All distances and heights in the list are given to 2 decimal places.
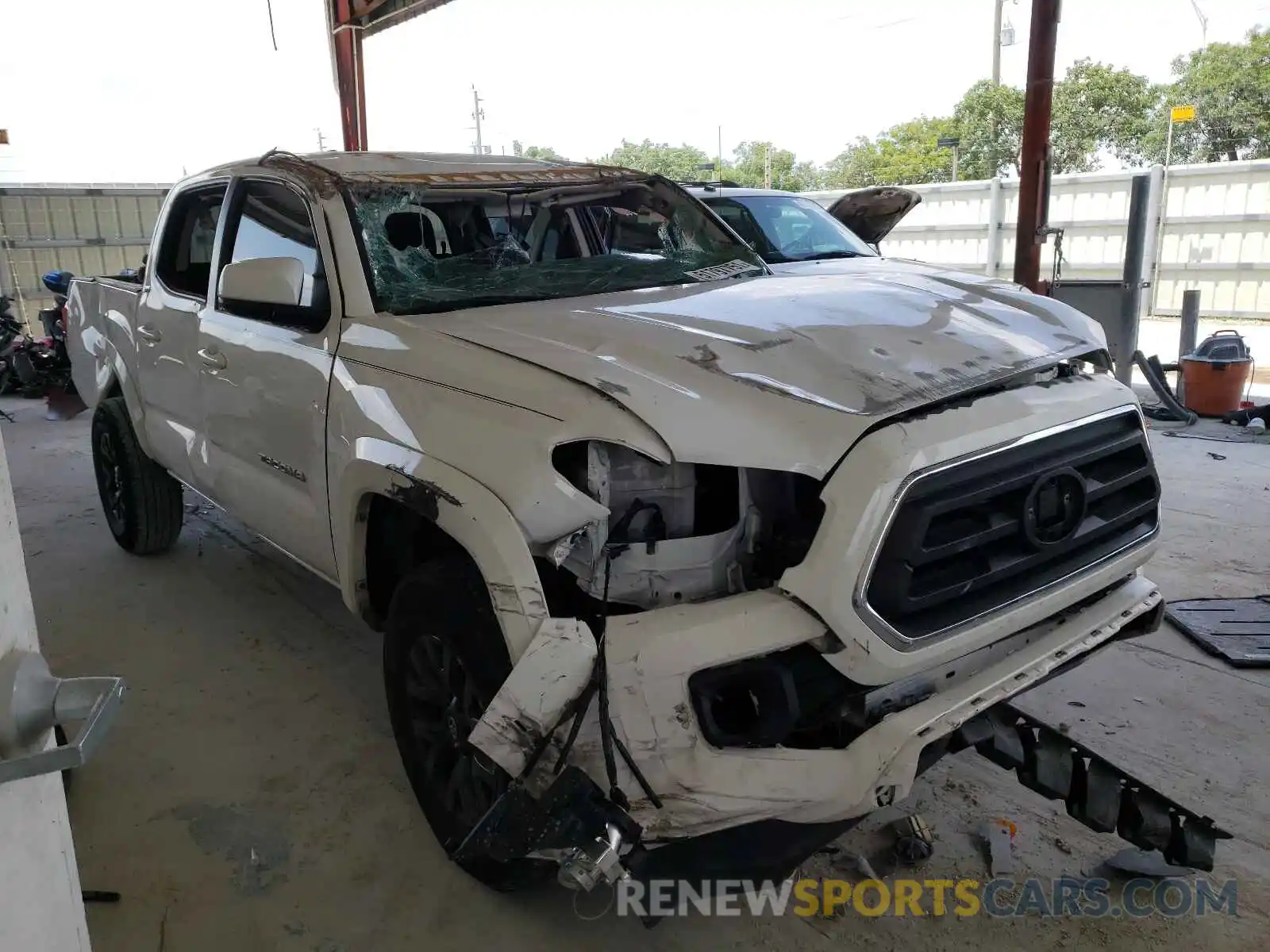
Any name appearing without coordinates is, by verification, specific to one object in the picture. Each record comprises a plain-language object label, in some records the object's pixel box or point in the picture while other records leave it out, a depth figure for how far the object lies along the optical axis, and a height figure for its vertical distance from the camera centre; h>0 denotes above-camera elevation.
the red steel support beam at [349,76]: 13.34 +2.23
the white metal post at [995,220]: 12.46 -0.06
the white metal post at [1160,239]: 12.08 -0.37
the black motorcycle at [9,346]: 9.73 -0.99
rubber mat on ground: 3.45 -1.59
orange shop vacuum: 7.11 -1.24
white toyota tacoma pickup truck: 1.82 -0.65
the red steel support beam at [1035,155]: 7.34 +0.47
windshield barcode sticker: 3.20 -0.16
